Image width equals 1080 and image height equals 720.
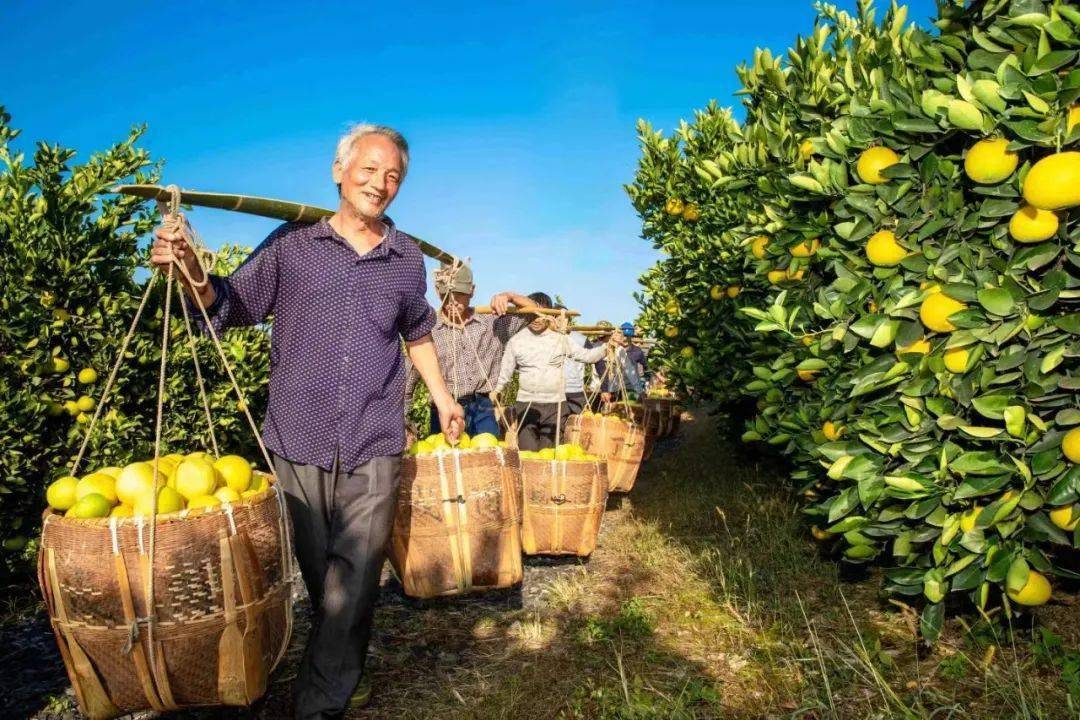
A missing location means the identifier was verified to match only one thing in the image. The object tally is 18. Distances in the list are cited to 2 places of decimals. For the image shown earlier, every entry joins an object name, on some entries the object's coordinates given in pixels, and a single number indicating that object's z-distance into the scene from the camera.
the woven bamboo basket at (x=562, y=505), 5.11
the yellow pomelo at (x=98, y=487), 2.27
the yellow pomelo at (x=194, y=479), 2.36
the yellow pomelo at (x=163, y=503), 2.14
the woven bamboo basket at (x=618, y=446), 7.41
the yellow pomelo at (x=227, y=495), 2.36
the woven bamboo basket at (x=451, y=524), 3.69
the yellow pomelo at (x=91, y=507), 2.14
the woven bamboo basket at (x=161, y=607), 2.04
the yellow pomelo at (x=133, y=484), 2.28
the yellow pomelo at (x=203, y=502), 2.29
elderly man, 2.85
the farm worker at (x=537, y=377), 7.25
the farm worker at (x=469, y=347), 5.73
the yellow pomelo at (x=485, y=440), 4.40
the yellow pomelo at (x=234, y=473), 2.52
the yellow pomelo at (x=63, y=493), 2.27
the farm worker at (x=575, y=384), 8.16
